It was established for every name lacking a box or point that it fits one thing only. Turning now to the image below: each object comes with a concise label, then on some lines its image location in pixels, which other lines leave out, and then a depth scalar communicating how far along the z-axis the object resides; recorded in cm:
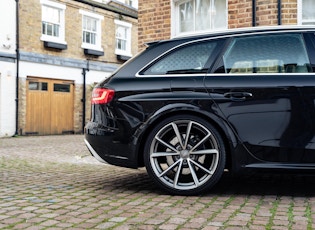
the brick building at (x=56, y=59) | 1736
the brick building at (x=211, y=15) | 808
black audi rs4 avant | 427
